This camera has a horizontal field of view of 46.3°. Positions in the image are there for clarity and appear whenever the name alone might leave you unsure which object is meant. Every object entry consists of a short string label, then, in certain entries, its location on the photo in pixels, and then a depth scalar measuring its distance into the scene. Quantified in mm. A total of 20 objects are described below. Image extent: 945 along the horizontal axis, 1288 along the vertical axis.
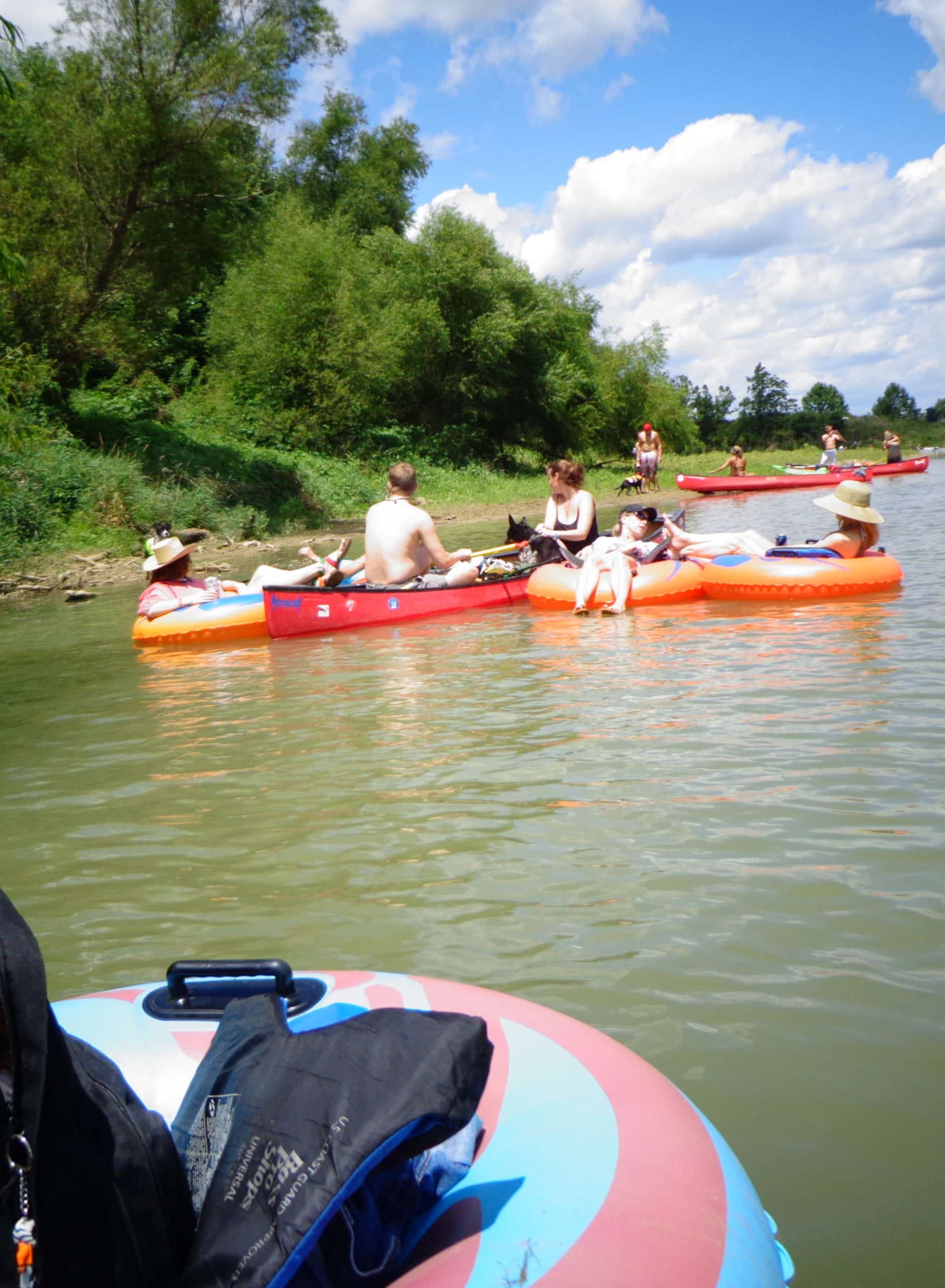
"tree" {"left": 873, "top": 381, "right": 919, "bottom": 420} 121062
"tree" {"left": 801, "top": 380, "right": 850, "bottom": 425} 109188
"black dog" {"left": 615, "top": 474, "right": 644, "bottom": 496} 19781
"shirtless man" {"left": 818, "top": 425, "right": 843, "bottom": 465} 28984
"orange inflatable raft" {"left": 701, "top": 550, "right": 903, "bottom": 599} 9094
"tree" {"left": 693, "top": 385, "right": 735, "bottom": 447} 92812
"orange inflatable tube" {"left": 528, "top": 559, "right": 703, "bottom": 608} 9453
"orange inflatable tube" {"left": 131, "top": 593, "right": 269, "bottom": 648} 9414
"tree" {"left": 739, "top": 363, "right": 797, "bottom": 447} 98438
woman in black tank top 10273
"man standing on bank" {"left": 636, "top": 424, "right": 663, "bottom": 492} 28438
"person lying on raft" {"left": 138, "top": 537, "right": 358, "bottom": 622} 9578
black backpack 1176
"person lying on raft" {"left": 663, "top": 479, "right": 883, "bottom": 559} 9180
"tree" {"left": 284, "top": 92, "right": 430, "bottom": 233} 44781
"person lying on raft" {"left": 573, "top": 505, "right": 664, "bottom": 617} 9250
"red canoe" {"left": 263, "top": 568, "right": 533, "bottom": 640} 9219
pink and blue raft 1452
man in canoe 9148
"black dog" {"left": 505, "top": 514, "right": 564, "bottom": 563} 10602
